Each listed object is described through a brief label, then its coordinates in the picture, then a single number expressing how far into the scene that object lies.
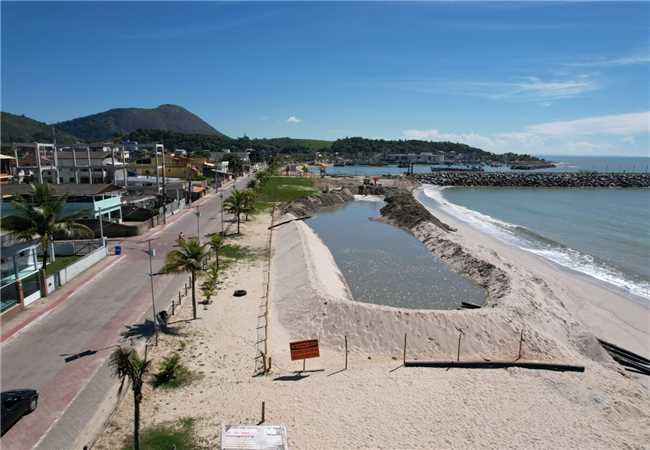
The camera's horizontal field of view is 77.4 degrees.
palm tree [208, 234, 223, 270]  28.96
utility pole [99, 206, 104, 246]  34.78
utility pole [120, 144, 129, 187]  53.91
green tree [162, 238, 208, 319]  21.66
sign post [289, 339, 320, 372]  17.19
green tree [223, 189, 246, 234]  44.41
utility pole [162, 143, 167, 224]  45.66
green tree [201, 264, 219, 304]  24.27
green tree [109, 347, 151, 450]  10.80
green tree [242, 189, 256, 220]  45.71
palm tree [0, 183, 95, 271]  22.03
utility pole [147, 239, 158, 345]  19.19
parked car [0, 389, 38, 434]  12.80
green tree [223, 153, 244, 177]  118.91
